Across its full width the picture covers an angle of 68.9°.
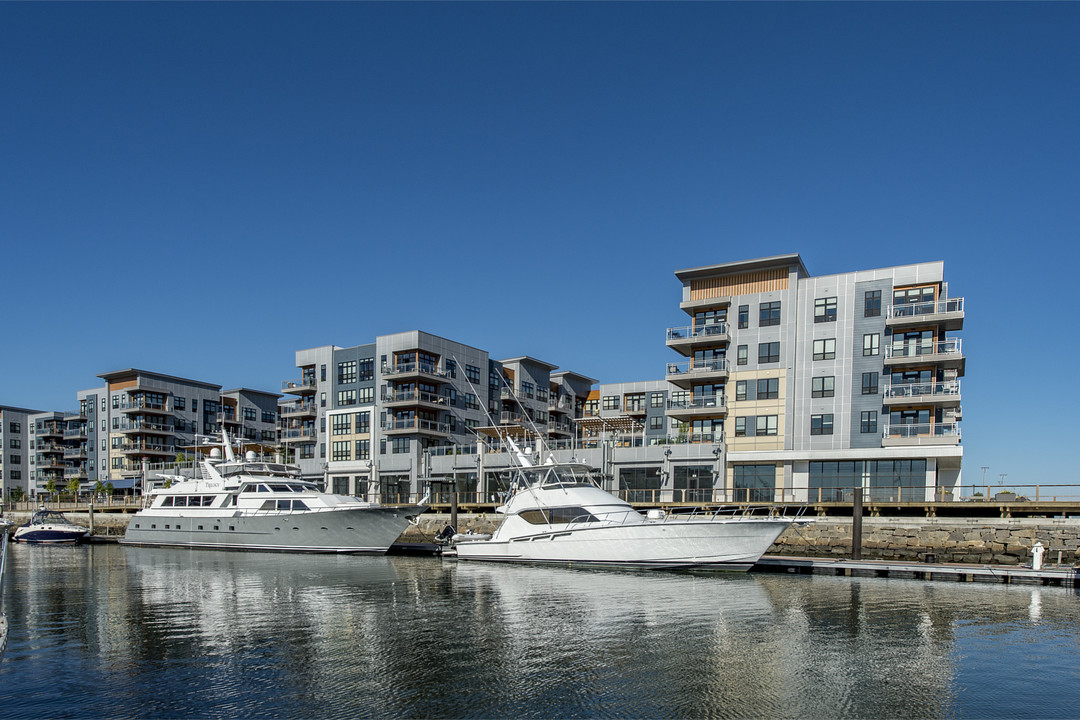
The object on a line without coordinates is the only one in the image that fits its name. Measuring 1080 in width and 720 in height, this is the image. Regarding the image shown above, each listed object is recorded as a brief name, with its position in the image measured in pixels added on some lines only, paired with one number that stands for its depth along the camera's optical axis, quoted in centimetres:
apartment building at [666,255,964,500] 4656
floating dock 2916
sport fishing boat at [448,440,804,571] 3234
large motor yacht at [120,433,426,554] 4519
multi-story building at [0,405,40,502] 11519
